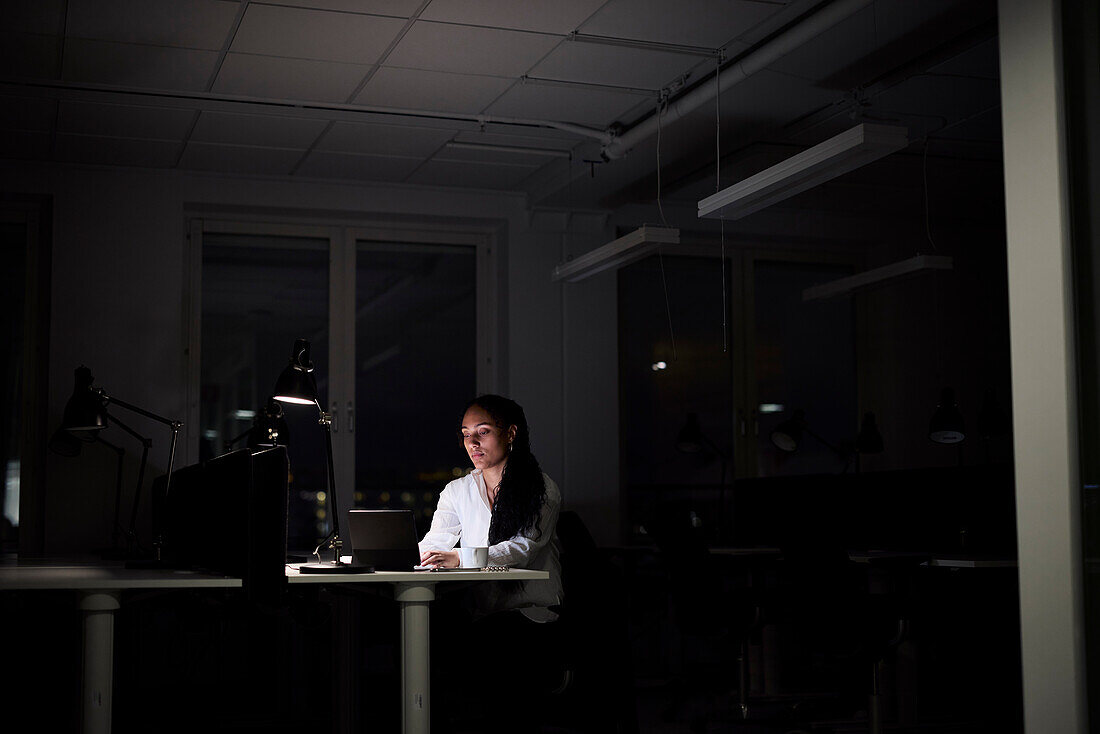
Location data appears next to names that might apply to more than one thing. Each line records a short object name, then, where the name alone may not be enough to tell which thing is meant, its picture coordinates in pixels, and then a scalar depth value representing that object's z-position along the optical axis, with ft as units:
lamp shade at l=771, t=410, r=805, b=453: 23.25
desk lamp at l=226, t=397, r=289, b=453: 15.99
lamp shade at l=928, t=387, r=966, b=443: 20.92
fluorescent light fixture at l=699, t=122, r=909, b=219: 13.33
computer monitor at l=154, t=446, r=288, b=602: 11.03
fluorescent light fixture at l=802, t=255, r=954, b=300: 19.22
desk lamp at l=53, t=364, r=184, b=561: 17.34
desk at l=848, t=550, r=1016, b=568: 14.71
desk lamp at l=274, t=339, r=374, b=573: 13.42
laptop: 12.47
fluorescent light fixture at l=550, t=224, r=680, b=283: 17.46
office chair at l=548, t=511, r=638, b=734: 13.26
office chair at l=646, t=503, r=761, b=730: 17.39
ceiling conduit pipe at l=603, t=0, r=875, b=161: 14.21
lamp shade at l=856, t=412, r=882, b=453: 22.76
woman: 13.30
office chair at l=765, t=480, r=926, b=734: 15.31
